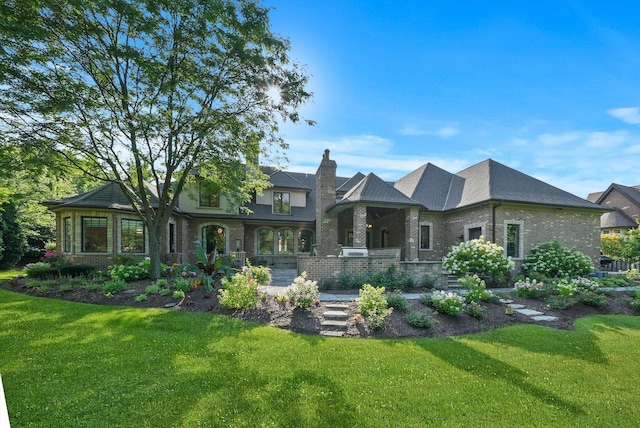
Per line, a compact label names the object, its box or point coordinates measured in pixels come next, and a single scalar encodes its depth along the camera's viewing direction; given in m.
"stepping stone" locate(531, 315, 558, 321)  7.49
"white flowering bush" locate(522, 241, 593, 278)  13.44
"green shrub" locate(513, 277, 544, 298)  9.41
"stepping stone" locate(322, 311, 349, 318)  6.98
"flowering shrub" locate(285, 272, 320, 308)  7.20
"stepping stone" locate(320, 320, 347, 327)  6.54
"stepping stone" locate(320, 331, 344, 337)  6.13
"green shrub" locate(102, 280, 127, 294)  9.02
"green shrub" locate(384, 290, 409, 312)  7.34
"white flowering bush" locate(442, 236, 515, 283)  11.98
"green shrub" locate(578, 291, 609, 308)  8.54
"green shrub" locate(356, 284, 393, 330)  6.34
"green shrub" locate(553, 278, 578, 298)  8.58
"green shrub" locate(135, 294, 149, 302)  8.29
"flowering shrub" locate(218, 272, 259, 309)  7.29
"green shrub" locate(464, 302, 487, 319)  7.19
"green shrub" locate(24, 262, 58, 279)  11.78
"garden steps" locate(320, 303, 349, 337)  6.30
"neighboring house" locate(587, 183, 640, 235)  25.30
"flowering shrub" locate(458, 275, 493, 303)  7.89
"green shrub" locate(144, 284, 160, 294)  8.84
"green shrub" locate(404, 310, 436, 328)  6.52
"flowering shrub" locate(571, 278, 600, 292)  9.55
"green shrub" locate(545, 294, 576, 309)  8.29
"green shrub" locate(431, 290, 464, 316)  7.09
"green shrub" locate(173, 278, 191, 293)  8.91
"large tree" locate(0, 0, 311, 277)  7.92
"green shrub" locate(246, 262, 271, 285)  10.16
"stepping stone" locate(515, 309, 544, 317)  7.81
